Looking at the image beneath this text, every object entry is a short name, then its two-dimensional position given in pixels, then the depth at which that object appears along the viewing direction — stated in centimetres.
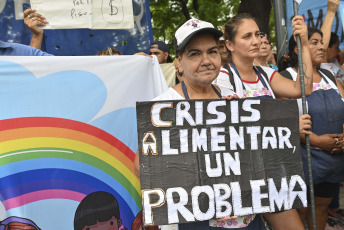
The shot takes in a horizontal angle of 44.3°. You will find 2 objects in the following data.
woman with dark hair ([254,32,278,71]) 447
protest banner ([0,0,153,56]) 443
